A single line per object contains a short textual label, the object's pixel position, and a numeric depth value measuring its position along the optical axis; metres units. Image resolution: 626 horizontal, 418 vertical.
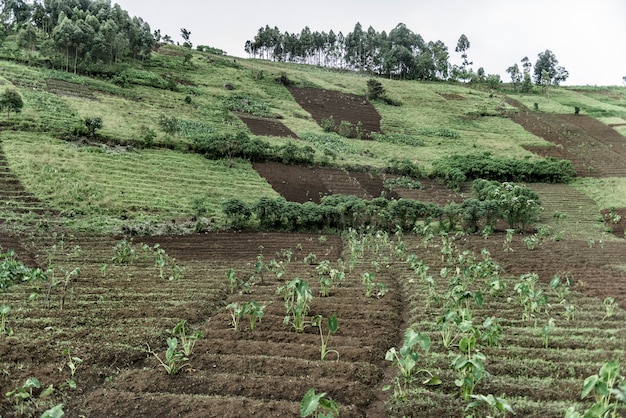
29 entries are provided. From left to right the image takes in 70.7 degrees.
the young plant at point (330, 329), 10.31
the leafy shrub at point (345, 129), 67.00
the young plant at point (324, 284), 15.88
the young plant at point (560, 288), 13.48
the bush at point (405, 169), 52.19
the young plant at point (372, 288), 15.79
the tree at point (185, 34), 137.94
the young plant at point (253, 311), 11.91
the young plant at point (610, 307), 13.15
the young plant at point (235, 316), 12.11
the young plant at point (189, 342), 10.26
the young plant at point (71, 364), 8.59
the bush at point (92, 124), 44.97
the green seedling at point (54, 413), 6.12
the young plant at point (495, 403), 6.45
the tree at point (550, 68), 139.50
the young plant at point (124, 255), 21.98
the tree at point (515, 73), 119.31
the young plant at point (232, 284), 16.19
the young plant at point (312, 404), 6.48
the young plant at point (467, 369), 7.84
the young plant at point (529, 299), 13.10
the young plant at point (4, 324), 10.91
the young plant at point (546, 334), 10.66
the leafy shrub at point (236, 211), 32.44
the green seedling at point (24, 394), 7.86
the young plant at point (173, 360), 9.14
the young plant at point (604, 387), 6.11
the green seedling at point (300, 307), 12.14
